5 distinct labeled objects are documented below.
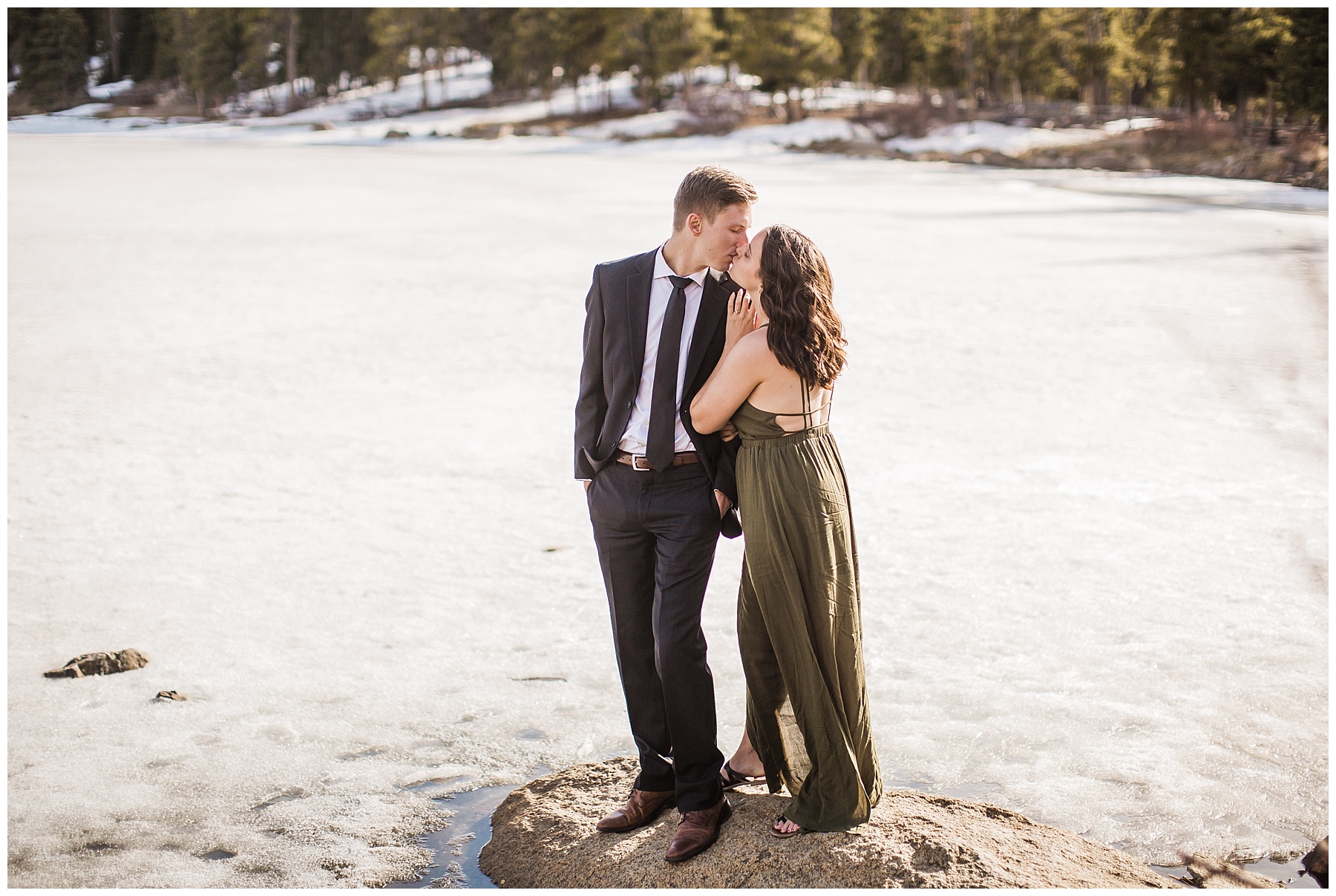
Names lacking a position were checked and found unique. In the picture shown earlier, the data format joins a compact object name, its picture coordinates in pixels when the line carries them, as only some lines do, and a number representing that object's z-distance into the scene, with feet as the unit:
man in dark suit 9.81
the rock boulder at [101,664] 15.35
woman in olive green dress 9.37
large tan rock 9.48
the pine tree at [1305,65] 85.97
